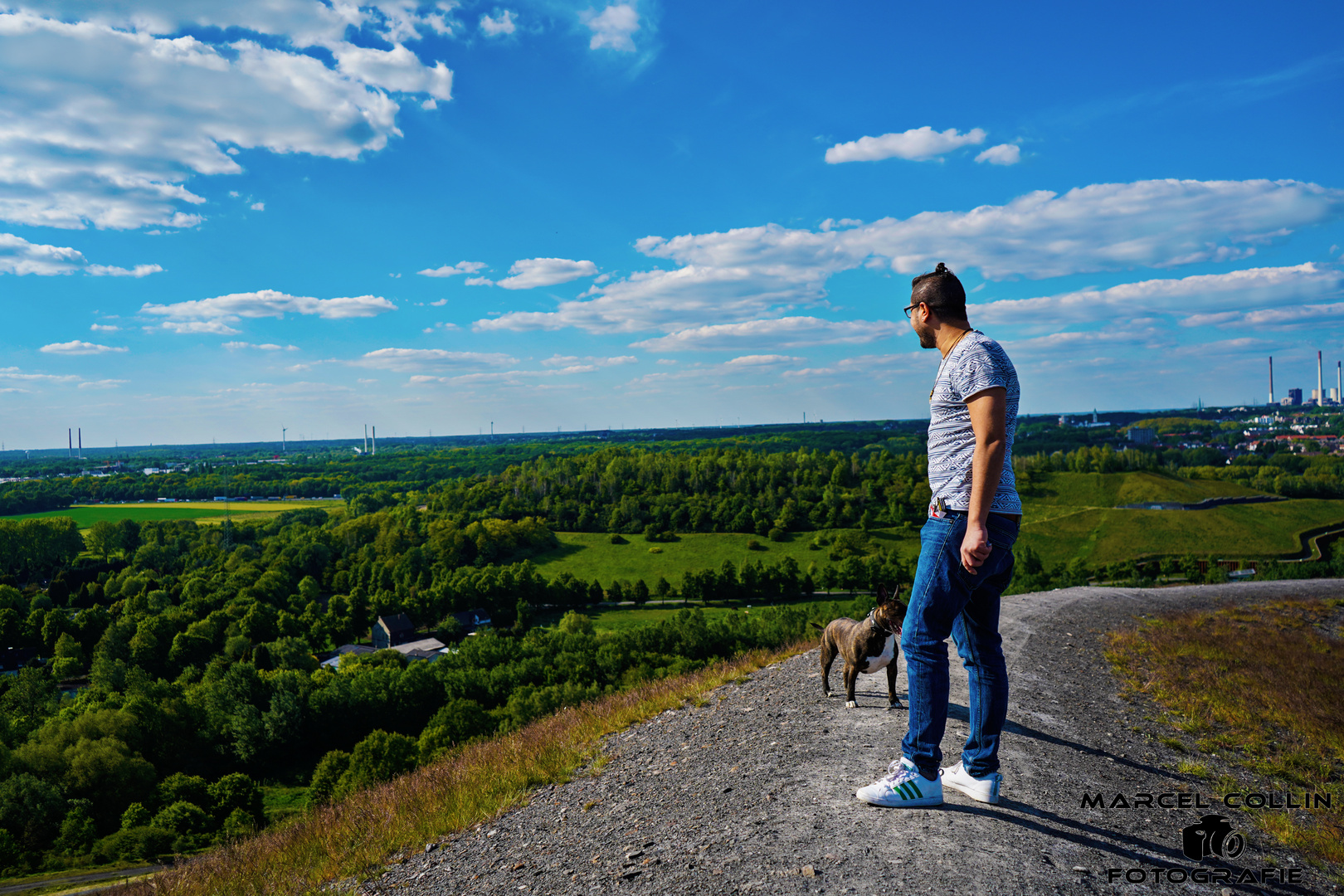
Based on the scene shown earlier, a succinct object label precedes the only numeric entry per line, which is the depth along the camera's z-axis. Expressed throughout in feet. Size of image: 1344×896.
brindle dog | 18.80
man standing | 10.74
